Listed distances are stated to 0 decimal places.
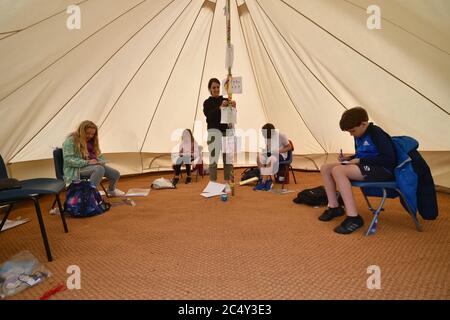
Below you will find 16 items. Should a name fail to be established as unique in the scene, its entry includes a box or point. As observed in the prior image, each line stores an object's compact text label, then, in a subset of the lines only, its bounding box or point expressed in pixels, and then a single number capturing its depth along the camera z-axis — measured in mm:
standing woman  3465
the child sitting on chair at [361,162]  1976
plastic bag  1376
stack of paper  3409
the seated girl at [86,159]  2846
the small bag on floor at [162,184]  3912
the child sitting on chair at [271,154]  3787
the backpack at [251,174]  4158
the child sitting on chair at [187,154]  4484
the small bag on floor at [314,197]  2879
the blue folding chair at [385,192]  1998
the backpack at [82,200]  2607
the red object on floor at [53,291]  1327
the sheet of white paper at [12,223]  2371
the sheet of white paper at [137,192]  3497
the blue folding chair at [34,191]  1596
